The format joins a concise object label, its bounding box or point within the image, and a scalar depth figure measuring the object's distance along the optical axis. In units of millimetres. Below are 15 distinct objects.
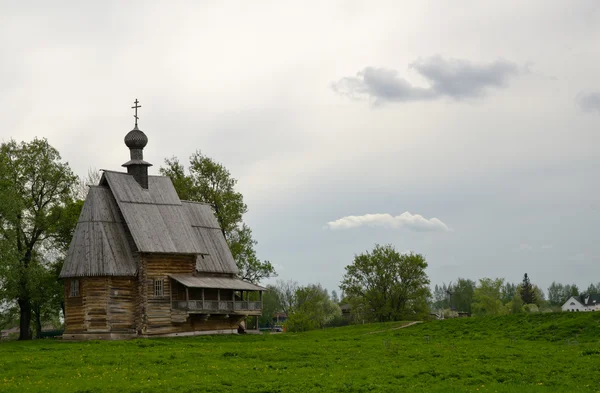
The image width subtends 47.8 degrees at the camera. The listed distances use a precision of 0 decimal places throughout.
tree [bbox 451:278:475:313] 133875
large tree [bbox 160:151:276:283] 61875
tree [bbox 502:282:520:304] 169250
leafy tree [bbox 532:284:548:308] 125412
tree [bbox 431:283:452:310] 186450
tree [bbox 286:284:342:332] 73688
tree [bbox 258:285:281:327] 118625
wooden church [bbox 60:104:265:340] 43781
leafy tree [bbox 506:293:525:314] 88188
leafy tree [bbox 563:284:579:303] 175875
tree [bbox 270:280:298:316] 123238
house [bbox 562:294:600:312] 133375
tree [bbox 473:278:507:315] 98619
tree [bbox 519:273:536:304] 121250
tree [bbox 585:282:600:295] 186038
